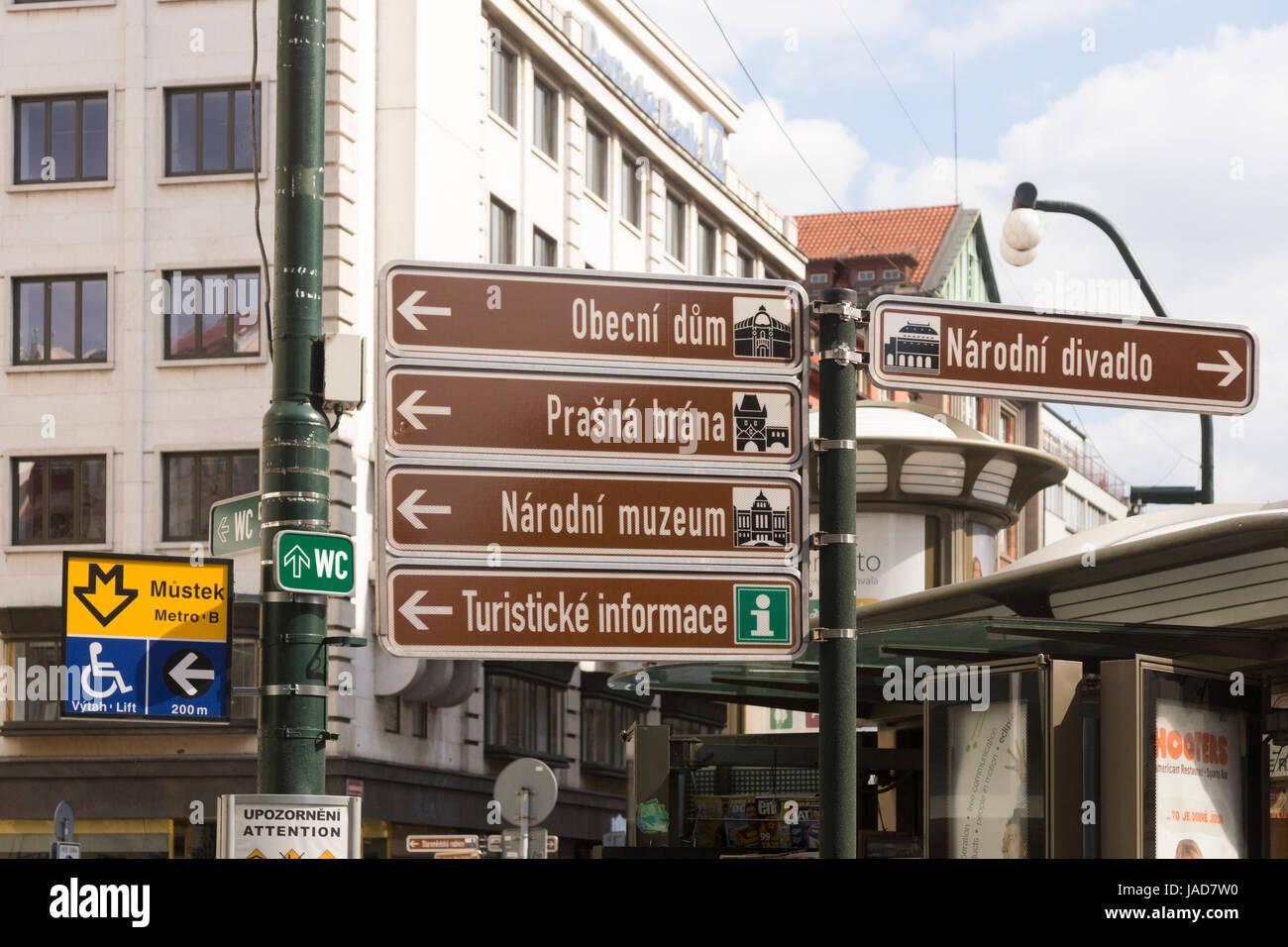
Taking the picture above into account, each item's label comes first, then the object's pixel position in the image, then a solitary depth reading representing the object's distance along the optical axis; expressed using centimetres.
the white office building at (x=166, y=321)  3422
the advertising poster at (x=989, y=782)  910
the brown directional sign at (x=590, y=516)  659
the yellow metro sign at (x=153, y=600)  770
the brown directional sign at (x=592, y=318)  668
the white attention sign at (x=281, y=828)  654
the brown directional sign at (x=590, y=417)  662
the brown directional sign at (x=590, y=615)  654
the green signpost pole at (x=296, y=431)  693
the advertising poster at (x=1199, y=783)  866
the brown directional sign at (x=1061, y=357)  690
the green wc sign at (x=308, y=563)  696
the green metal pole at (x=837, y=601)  649
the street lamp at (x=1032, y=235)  1792
